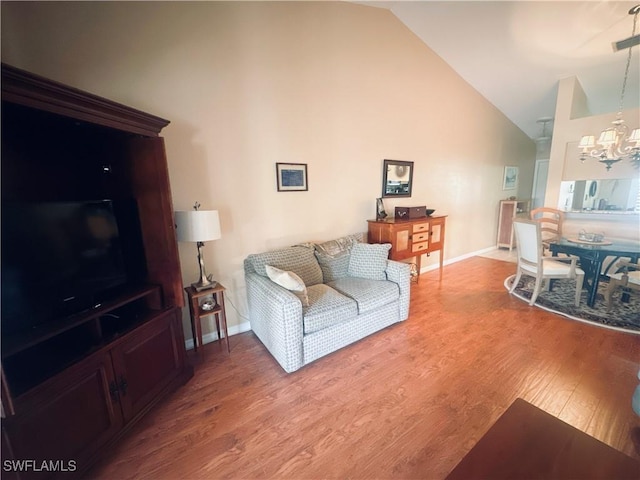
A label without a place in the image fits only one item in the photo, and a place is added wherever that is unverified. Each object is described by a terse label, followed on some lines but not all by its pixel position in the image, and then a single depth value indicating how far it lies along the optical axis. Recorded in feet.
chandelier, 9.80
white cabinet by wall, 17.74
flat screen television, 3.79
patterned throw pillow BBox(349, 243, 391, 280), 8.73
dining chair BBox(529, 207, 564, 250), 11.96
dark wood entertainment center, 3.54
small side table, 6.73
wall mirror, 13.35
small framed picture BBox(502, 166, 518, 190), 17.97
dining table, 8.53
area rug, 8.27
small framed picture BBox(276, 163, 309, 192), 8.54
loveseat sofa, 6.34
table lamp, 6.20
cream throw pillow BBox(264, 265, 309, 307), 6.70
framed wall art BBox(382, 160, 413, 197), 11.56
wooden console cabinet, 10.53
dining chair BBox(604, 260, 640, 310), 8.58
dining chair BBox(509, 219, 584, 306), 9.14
